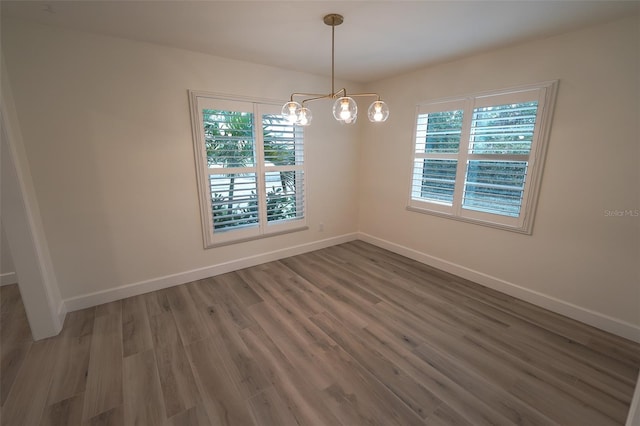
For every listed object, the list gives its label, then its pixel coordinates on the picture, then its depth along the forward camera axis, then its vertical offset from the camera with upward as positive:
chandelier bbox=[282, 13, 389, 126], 1.99 +0.36
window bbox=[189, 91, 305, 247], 3.11 -0.12
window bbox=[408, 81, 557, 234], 2.65 +0.03
